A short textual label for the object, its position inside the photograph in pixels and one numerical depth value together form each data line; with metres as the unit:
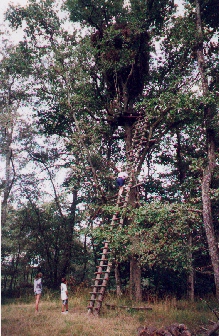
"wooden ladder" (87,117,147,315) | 8.27
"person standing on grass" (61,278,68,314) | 9.18
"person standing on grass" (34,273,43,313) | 10.42
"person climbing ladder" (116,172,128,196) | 10.27
